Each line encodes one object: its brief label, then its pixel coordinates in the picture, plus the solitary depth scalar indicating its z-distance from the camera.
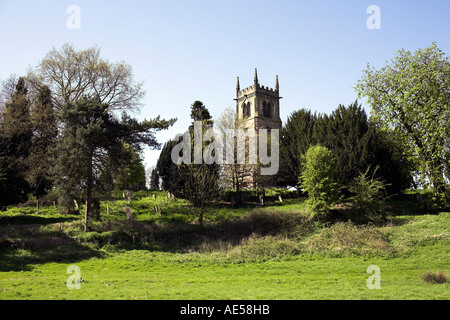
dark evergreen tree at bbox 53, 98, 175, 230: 26.41
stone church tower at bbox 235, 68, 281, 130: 70.75
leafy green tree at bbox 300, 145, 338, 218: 28.17
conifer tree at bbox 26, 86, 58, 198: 31.05
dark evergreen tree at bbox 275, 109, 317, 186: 41.50
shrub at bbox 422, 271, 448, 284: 13.66
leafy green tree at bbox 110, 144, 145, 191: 28.41
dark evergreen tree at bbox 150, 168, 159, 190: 58.07
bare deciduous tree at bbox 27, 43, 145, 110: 34.25
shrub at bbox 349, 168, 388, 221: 27.62
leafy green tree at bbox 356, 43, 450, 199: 28.95
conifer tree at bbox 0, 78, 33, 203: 31.42
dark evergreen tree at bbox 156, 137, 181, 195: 36.74
